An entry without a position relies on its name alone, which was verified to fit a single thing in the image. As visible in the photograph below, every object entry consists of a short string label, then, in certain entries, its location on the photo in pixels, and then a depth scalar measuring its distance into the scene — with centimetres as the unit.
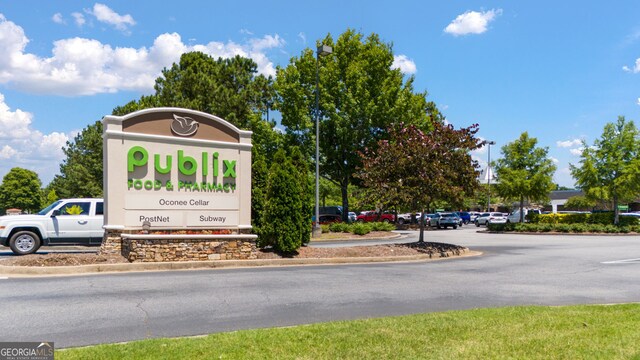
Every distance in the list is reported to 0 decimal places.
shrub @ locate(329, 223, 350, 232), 3018
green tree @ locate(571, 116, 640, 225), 3422
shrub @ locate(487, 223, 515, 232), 3636
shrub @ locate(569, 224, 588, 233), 3403
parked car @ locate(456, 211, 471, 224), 6044
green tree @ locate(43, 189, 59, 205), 7012
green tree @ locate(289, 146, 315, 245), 1646
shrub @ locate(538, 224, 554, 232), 3447
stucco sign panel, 1377
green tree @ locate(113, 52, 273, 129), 3231
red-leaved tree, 1795
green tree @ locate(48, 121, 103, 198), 4352
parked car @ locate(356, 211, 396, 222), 4824
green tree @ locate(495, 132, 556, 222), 3566
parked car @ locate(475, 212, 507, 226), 4897
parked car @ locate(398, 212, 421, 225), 5094
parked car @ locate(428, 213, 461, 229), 4406
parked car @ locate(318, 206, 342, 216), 4200
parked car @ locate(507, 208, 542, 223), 4519
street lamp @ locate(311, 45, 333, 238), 2266
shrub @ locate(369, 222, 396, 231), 3167
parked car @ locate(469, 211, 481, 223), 6170
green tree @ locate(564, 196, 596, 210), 7234
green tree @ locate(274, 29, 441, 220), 3291
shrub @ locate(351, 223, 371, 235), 2917
